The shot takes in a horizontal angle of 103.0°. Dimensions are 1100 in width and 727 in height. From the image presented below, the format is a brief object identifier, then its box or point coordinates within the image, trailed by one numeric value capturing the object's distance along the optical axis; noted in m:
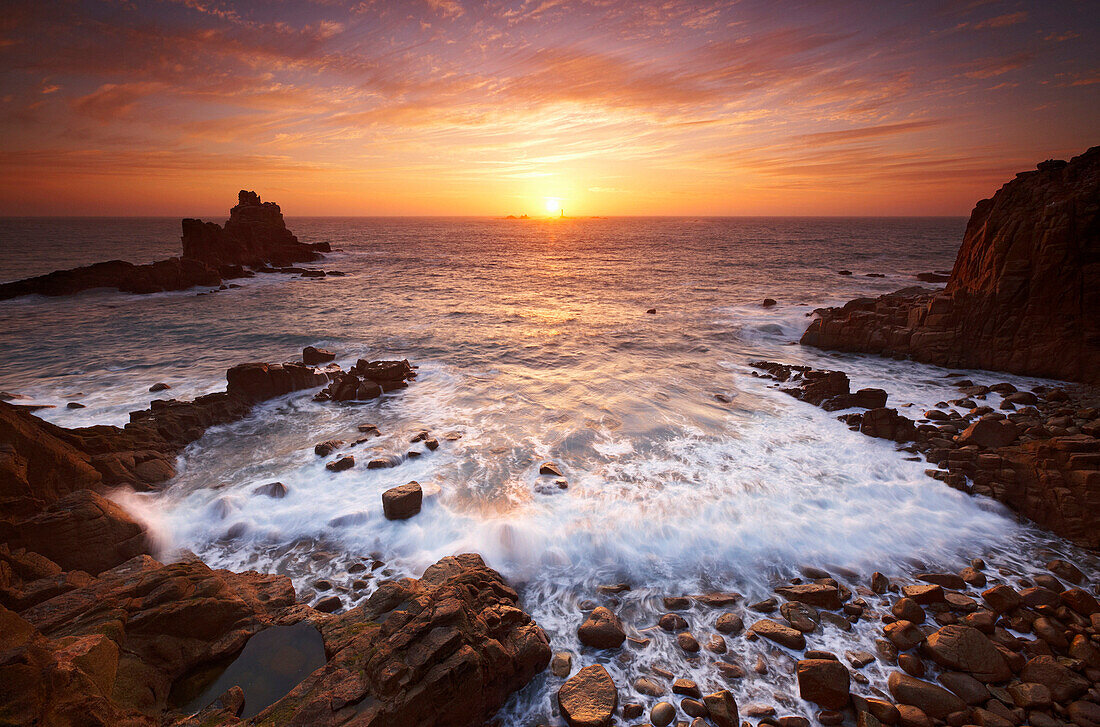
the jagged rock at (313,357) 21.80
